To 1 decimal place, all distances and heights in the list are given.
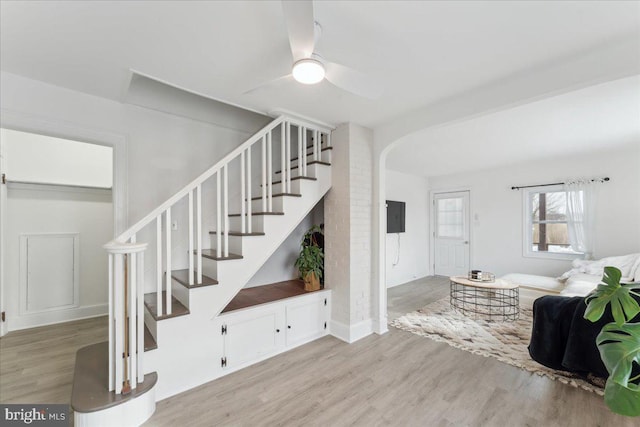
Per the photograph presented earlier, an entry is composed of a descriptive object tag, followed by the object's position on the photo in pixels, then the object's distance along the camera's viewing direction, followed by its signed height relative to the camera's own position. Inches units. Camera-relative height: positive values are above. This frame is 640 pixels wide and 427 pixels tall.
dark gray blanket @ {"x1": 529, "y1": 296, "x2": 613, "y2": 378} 84.9 -39.4
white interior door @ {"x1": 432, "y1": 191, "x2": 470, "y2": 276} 248.5 -14.9
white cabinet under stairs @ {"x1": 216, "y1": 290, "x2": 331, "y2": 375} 97.6 -43.4
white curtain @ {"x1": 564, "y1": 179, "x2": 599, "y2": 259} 187.0 +1.9
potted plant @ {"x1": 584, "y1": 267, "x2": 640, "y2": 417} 46.3 -23.8
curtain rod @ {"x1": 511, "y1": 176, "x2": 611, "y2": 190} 182.3 +24.0
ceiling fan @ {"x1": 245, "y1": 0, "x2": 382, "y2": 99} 48.5 +34.8
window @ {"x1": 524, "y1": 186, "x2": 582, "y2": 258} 202.1 -5.8
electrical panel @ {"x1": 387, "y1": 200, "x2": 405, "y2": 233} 219.5 +0.8
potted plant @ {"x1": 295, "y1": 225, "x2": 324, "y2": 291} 128.6 -22.1
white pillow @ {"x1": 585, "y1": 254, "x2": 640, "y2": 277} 157.5 -28.1
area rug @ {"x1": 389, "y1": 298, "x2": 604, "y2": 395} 97.9 -54.8
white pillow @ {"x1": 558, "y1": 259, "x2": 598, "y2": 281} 171.3 -32.4
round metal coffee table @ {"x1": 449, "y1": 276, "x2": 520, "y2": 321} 149.2 -54.1
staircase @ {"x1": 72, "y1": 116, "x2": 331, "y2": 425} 72.0 -18.0
